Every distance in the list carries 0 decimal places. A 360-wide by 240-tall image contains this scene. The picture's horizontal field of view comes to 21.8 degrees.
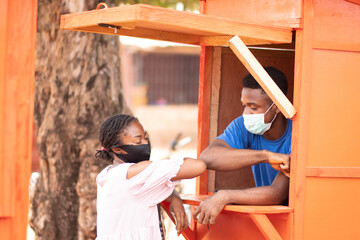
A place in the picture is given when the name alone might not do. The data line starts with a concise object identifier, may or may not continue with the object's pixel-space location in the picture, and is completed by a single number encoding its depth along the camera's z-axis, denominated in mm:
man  6072
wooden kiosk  5861
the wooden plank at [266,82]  5885
